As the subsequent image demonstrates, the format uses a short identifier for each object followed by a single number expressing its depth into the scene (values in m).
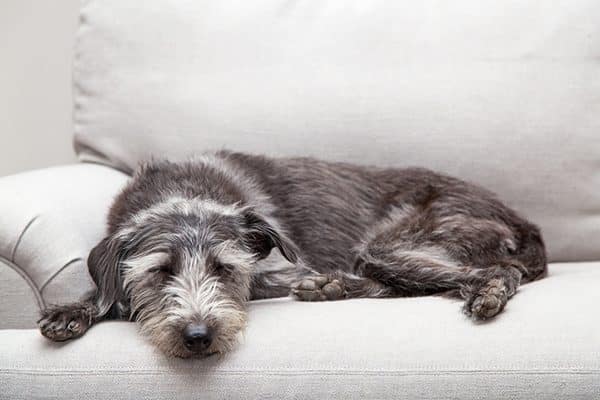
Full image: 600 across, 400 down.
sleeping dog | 2.67
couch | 3.07
